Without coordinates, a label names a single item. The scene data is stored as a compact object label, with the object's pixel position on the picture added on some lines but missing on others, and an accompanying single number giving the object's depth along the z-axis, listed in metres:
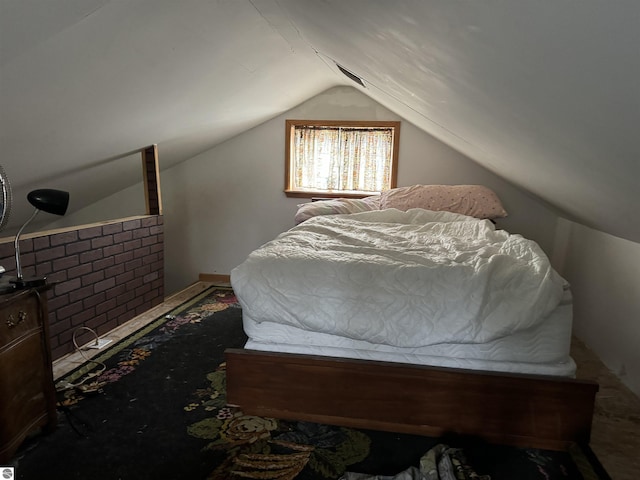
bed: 1.53
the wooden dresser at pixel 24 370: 1.40
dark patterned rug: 1.46
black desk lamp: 1.52
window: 3.93
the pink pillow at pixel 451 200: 3.33
